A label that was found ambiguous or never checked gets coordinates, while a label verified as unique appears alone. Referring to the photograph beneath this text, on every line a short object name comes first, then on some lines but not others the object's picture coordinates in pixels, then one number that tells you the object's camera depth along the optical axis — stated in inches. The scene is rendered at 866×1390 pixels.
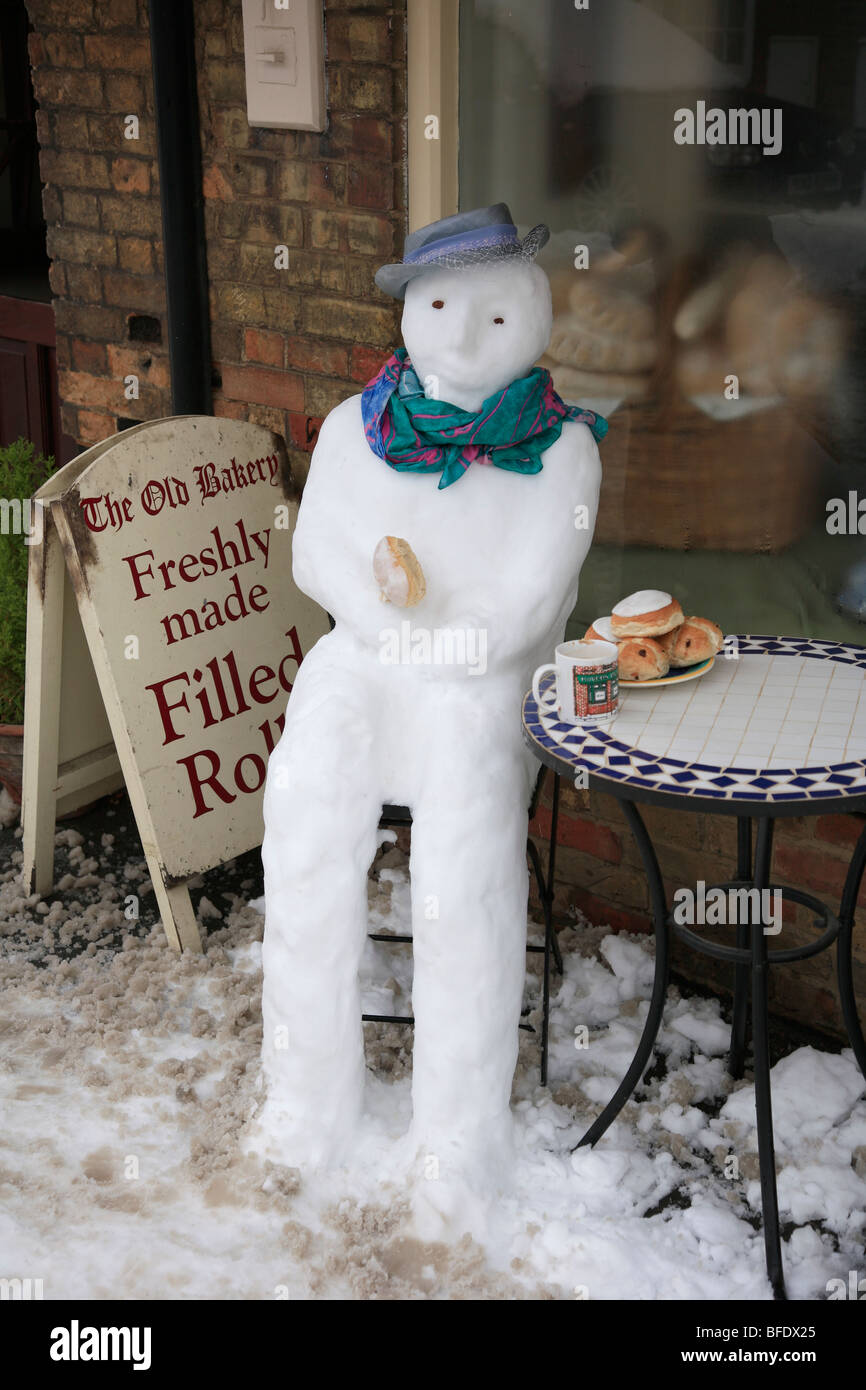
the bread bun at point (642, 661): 101.8
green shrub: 151.1
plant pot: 150.5
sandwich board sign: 128.0
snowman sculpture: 101.9
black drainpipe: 135.6
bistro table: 87.2
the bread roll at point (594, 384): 126.5
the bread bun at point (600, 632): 103.9
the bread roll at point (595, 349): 125.4
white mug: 96.3
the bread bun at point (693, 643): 103.7
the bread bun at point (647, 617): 102.3
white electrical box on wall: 126.6
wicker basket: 121.0
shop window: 112.5
